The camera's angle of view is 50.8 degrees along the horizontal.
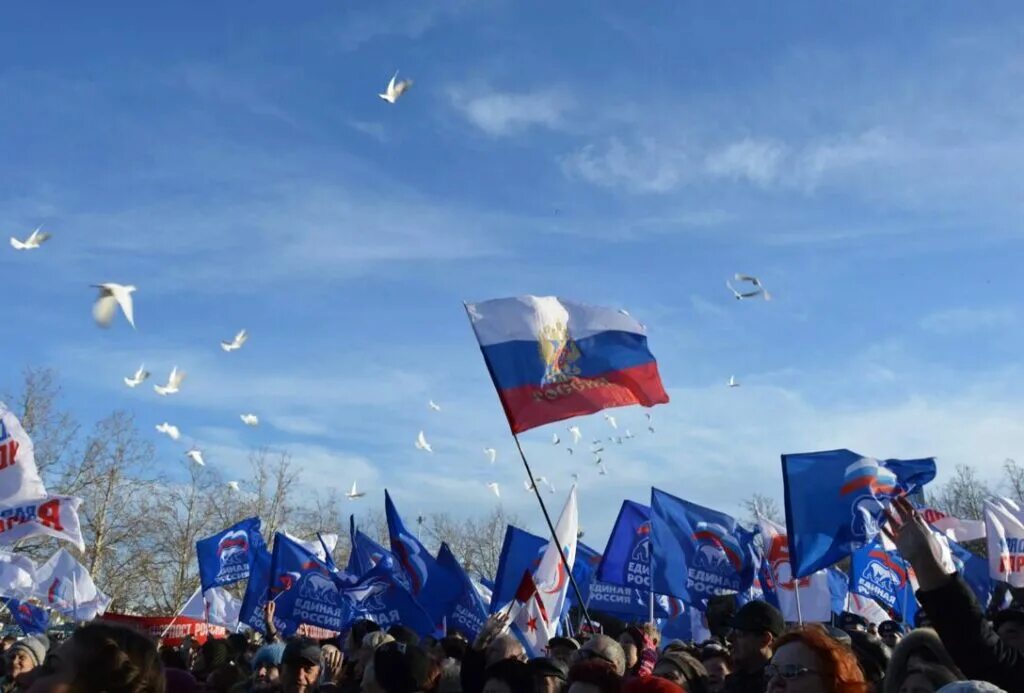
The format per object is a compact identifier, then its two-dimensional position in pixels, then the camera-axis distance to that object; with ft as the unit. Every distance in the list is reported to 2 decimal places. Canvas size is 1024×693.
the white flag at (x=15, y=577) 52.10
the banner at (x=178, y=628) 91.50
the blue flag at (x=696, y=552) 40.57
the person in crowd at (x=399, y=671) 16.98
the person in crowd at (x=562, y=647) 26.53
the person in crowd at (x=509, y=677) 16.93
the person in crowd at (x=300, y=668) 20.89
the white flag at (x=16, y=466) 38.14
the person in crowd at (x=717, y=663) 23.53
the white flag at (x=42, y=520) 38.27
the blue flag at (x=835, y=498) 31.53
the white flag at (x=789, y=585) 43.19
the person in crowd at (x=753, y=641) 19.35
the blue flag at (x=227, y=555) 55.36
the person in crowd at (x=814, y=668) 12.32
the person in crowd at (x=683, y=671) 19.60
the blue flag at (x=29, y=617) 57.67
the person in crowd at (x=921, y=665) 12.39
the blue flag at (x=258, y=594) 52.19
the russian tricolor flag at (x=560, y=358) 28.50
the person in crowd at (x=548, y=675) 17.12
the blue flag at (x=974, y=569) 48.39
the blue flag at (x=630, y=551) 44.45
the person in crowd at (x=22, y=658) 22.99
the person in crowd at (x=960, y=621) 11.82
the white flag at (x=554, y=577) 34.86
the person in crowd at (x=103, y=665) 10.06
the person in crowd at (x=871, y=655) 18.24
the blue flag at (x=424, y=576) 41.60
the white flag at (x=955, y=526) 52.60
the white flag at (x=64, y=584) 55.31
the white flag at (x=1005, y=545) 45.68
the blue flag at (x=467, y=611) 40.37
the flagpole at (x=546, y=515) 24.86
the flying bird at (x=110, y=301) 35.40
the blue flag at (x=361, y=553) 50.96
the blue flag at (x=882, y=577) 43.45
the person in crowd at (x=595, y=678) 14.52
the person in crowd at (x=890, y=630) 33.19
